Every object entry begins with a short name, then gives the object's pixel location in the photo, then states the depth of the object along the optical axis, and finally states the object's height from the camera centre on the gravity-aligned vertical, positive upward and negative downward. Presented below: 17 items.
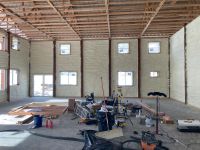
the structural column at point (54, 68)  12.42 +0.61
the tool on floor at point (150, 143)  3.24 -1.47
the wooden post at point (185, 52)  9.17 +1.42
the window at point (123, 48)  12.12 +2.19
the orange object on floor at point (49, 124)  4.95 -1.57
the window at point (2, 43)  9.94 +2.08
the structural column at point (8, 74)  9.99 +0.09
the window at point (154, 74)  11.93 +0.12
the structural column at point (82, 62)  12.26 +1.08
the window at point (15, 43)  10.89 +2.34
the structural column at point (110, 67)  12.09 +0.64
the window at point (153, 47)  11.98 +2.25
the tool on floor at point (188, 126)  4.56 -1.53
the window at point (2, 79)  9.77 -0.23
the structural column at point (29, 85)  12.44 -0.82
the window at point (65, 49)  12.51 +2.18
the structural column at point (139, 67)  11.91 +0.63
